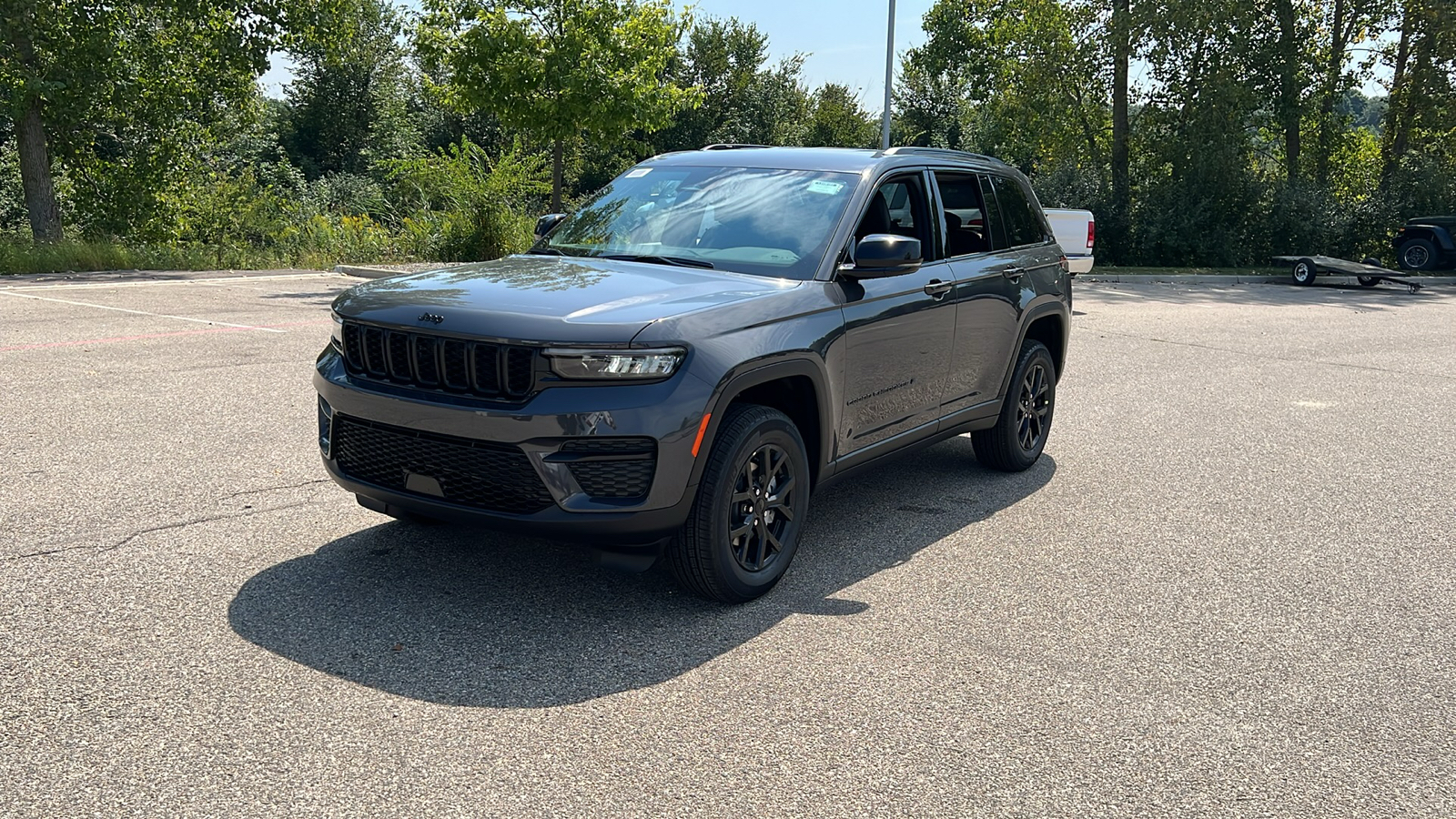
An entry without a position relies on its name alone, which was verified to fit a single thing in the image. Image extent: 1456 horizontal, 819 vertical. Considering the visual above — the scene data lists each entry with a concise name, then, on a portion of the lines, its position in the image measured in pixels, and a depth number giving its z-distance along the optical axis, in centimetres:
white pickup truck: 1883
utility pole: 2975
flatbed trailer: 2380
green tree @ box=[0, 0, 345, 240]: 2206
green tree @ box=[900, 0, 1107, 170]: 3172
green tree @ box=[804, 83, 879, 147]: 6625
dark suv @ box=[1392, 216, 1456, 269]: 2930
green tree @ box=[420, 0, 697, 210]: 1991
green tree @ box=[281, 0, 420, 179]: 5144
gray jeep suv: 415
